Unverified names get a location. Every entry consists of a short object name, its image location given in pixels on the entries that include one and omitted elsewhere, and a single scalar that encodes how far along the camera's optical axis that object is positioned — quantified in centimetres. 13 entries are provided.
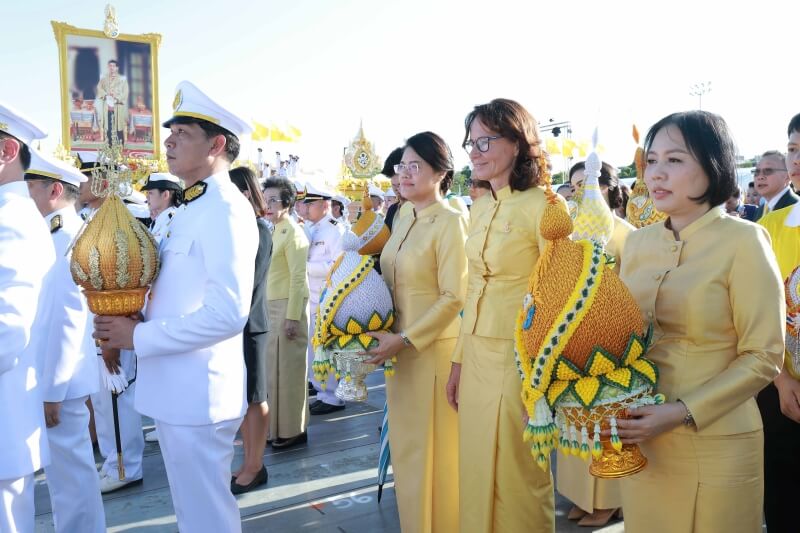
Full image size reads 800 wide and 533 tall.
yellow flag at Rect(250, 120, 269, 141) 1727
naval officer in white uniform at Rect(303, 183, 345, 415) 591
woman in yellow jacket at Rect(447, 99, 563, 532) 231
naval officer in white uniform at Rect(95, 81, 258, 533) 215
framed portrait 2952
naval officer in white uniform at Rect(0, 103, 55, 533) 203
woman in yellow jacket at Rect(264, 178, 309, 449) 463
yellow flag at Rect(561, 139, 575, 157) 1987
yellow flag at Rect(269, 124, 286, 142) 1738
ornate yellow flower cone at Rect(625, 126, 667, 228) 343
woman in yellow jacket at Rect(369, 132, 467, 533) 279
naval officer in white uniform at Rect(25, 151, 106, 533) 280
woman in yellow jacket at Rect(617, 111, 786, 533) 160
